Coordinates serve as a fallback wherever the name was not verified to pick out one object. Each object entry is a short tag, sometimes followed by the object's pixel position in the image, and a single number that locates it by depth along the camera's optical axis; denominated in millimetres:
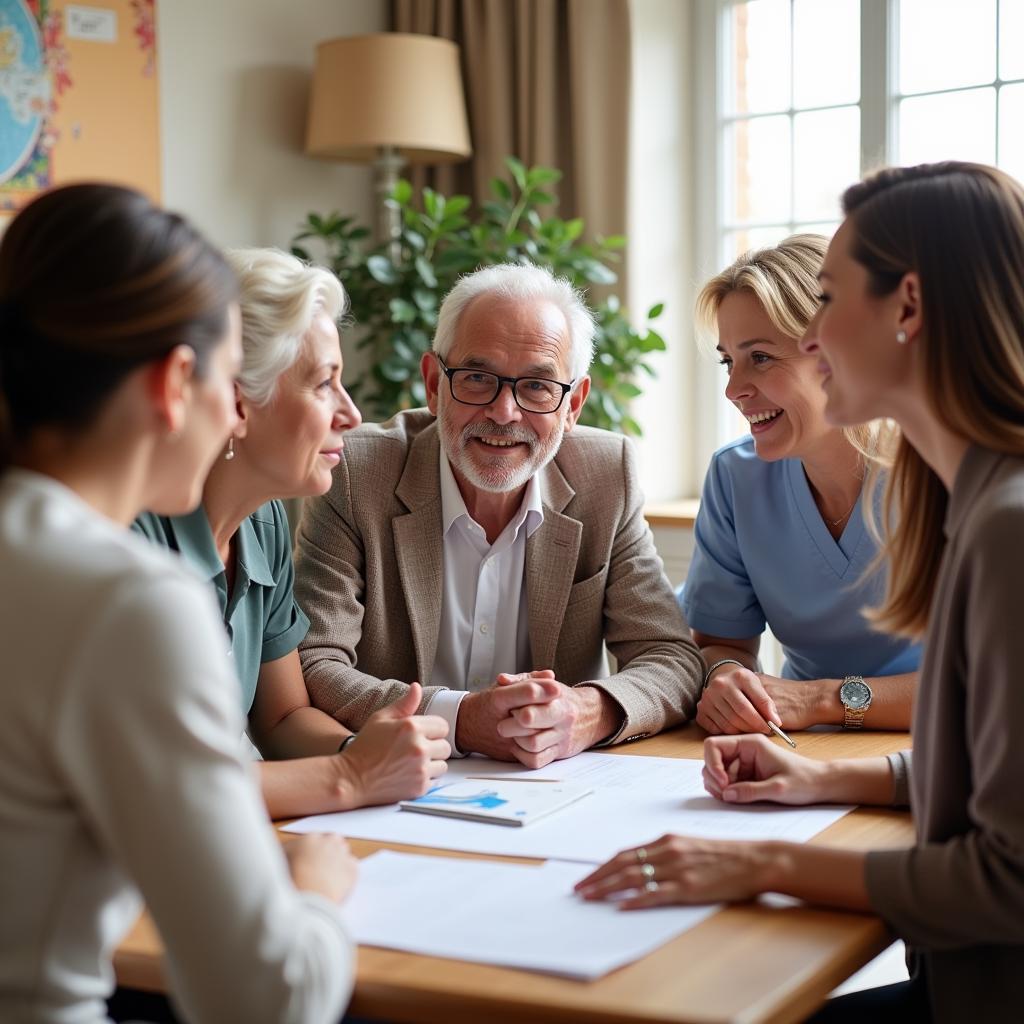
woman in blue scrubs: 2250
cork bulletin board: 3682
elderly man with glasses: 2193
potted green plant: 3883
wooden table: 1057
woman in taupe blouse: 1201
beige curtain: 4117
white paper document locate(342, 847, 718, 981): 1146
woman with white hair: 1752
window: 3740
